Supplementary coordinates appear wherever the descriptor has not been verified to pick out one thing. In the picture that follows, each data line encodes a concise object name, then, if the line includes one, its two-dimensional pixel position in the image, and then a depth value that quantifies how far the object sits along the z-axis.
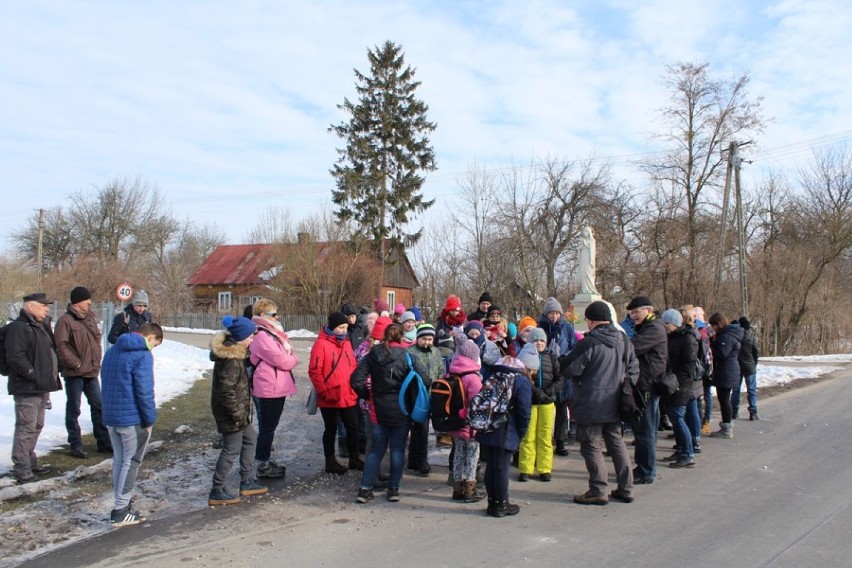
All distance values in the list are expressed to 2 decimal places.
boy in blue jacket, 5.27
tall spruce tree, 35.03
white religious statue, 16.36
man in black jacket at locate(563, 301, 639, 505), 5.73
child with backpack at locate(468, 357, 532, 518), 5.35
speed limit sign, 24.20
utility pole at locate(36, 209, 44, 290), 37.38
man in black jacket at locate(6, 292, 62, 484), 6.37
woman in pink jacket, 6.36
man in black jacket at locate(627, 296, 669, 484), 6.42
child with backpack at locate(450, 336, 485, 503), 5.65
